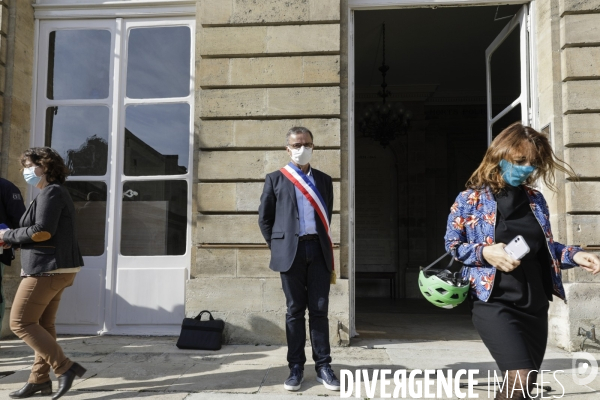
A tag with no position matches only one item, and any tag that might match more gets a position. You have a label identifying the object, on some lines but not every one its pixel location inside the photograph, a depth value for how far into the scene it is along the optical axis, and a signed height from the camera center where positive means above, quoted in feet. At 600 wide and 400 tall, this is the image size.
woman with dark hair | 11.44 -0.90
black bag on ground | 16.58 -3.45
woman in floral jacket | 7.84 -0.40
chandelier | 32.71 +6.60
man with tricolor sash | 12.34 -0.62
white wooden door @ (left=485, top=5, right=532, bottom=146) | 19.03 +5.94
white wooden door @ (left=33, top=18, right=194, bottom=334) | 19.39 +2.68
